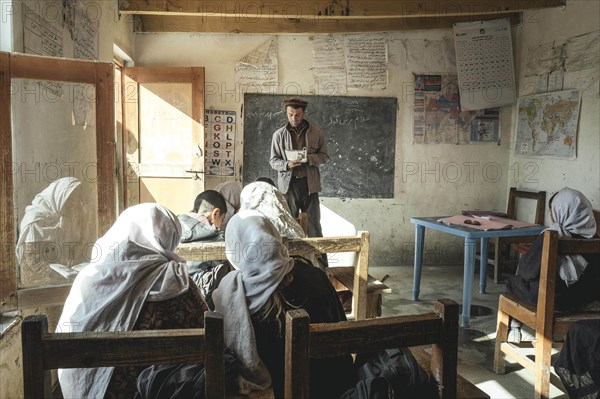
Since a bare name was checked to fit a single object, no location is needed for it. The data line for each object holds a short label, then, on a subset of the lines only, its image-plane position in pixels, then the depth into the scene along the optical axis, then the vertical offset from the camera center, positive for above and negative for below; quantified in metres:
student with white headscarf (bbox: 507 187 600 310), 2.55 -0.55
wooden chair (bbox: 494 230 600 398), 2.33 -0.78
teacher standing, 4.43 -0.06
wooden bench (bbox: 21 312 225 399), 0.99 -0.40
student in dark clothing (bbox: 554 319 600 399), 1.88 -0.78
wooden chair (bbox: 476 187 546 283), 4.77 -0.73
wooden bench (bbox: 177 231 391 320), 2.31 -0.49
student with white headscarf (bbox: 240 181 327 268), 2.96 -0.32
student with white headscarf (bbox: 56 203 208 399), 1.35 -0.44
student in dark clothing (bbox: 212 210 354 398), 1.48 -0.50
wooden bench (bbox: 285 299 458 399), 1.02 -0.39
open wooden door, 4.87 +0.19
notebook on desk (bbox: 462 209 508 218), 4.39 -0.47
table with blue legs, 3.54 -0.57
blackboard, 5.37 +0.22
